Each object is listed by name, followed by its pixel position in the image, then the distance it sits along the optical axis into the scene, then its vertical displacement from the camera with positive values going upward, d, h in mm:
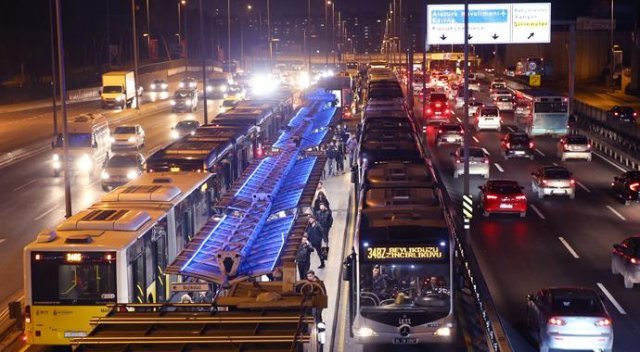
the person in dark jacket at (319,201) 28834 -4787
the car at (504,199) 37250 -6112
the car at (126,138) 56938 -5726
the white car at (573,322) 20844 -5900
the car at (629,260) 26953 -6083
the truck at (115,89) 84562 -4591
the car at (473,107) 77375 -5999
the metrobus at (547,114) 62219 -5212
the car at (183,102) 83750 -5604
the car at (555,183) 41219 -6137
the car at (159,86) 110125 -5727
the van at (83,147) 47594 -5240
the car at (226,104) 80375 -5604
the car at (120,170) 42281 -5571
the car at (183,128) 63656 -5866
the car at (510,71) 145750 -6252
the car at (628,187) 39688 -6162
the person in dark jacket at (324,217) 28672 -5143
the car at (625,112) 72625 -6109
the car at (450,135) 59031 -6042
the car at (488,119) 66750 -5822
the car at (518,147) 53125 -6073
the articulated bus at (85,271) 18719 -4309
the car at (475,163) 46469 -6020
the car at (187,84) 100750 -5140
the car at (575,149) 52500 -6118
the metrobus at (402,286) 20578 -5091
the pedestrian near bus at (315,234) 26016 -5107
